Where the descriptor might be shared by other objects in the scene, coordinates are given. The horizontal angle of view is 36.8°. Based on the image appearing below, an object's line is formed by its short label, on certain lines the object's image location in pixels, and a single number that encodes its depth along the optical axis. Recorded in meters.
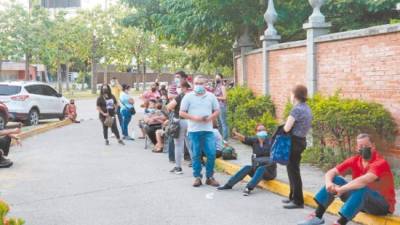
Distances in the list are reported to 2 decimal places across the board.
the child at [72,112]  24.58
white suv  21.88
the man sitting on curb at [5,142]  11.72
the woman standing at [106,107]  15.40
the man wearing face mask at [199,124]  9.55
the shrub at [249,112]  14.87
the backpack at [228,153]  11.96
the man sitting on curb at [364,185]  6.51
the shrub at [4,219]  3.91
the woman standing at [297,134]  7.65
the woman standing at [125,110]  17.00
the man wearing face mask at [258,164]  8.93
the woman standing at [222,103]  14.69
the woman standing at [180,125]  10.67
